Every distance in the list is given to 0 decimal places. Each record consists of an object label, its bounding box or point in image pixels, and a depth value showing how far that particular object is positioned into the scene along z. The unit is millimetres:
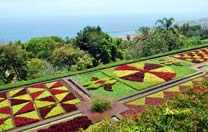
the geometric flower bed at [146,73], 29641
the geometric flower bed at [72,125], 21297
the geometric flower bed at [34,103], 23547
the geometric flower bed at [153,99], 23734
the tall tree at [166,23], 56938
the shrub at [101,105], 24062
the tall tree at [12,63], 39969
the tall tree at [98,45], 49125
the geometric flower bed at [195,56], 36719
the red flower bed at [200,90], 18289
